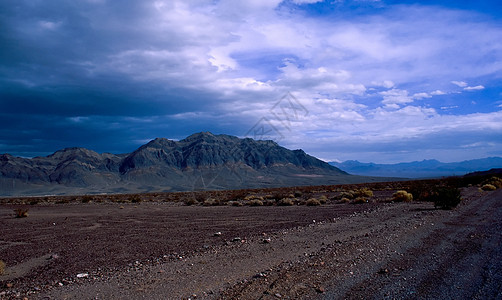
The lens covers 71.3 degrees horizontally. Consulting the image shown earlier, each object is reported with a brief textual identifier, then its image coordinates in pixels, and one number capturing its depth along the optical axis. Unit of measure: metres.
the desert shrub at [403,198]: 29.21
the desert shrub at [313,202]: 30.39
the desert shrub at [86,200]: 53.91
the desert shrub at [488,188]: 40.81
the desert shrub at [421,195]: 29.25
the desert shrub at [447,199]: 21.08
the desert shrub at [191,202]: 39.26
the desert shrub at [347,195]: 35.97
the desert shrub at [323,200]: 32.49
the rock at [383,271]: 7.98
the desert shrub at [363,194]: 37.06
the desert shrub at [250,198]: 40.16
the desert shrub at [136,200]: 49.41
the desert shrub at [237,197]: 45.81
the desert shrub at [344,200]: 31.98
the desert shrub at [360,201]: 29.58
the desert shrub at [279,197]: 36.06
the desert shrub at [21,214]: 28.23
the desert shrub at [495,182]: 45.78
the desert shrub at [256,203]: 32.86
